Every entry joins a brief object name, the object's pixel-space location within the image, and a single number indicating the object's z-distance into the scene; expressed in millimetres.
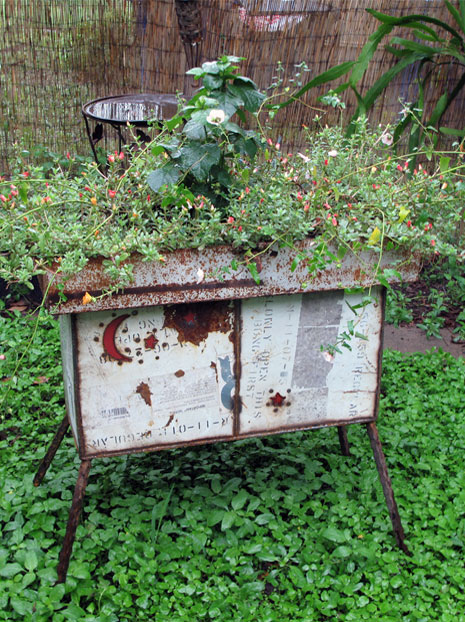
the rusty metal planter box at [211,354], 1653
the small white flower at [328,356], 1758
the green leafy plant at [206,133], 1639
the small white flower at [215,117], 1588
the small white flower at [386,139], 1909
